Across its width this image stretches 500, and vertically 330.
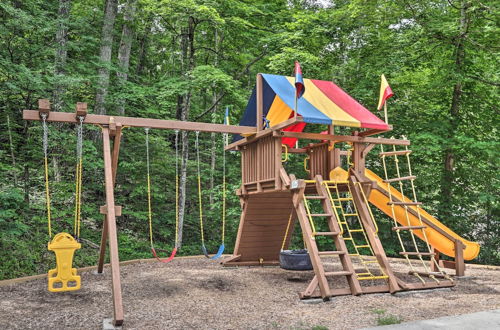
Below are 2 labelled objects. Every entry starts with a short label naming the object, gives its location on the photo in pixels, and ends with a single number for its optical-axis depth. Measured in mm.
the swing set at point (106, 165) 5739
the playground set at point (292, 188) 6625
